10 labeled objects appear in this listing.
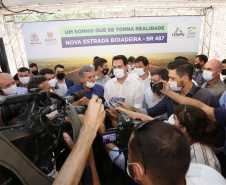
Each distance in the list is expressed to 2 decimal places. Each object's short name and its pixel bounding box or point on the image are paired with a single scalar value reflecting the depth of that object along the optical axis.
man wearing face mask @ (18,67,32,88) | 3.83
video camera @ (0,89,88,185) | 0.47
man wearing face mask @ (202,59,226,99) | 3.14
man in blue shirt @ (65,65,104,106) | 2.77
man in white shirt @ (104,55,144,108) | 2.88
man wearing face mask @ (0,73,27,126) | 0.82
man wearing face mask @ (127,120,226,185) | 0.75
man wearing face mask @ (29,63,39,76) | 5.18
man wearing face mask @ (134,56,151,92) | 3.79
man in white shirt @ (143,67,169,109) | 2.77
